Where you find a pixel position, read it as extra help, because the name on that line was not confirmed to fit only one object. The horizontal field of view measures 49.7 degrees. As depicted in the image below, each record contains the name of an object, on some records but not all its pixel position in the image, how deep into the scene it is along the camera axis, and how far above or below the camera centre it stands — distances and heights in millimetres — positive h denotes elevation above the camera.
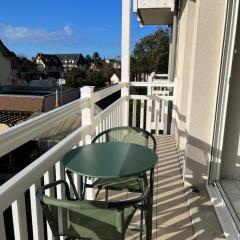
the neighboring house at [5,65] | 38222 +0
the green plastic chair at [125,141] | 1954 -729
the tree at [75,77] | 40938 -1806
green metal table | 1543 -613
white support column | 3902 +257
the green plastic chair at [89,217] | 1119 -701
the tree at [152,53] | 15602 +802
